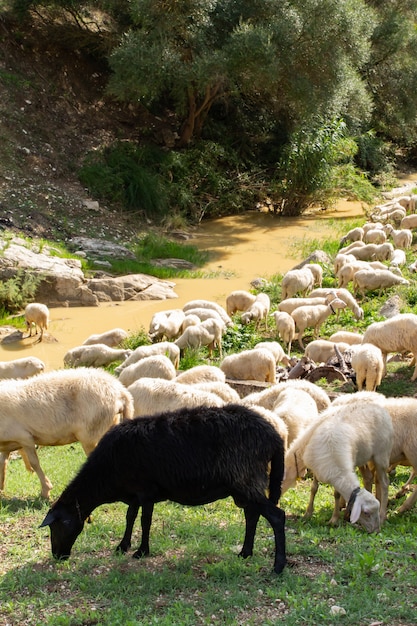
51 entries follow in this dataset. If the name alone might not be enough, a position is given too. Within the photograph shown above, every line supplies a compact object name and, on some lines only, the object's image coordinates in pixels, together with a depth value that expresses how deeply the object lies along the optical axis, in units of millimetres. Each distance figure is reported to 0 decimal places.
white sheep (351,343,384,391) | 10242
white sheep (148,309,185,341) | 13172
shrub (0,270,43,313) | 16078
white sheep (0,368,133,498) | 7016
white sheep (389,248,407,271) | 16400
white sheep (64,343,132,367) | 12383
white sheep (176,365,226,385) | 9766
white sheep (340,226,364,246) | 20047
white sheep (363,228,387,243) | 19219
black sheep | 5516
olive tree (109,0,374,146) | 21922
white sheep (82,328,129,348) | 13453
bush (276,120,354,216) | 24672
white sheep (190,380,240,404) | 8672
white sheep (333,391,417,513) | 7027
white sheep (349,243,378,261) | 17719
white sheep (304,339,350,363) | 11834
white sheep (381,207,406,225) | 22469
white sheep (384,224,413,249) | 19109
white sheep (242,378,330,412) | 8766
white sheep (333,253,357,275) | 16594
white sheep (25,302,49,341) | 14648
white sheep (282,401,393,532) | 5945
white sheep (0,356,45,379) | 11499
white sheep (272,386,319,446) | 7839
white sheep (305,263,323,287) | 16641
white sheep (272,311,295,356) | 13031
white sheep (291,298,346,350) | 13367
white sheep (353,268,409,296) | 15094
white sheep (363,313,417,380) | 11172
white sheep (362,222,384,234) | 20438
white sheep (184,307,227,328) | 13633
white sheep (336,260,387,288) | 15781
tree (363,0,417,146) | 30781
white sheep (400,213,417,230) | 20812
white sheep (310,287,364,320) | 14070
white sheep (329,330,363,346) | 12469
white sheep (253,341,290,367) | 11742
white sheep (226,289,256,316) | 15289
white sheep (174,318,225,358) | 12547
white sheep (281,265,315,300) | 15531
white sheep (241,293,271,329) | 14213
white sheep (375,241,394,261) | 17594
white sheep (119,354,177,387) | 10180
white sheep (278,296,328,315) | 14188
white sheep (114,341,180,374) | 11438
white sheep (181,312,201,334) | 13191
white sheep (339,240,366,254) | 18000
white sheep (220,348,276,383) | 10938
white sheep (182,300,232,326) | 14302
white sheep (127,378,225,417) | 8047
